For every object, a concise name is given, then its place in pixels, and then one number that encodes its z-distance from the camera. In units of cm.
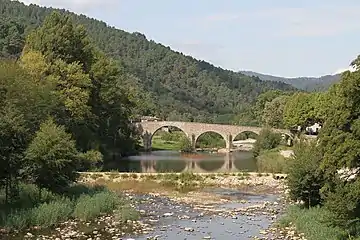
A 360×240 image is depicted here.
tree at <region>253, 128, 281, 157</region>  8425
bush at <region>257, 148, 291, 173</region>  6103
